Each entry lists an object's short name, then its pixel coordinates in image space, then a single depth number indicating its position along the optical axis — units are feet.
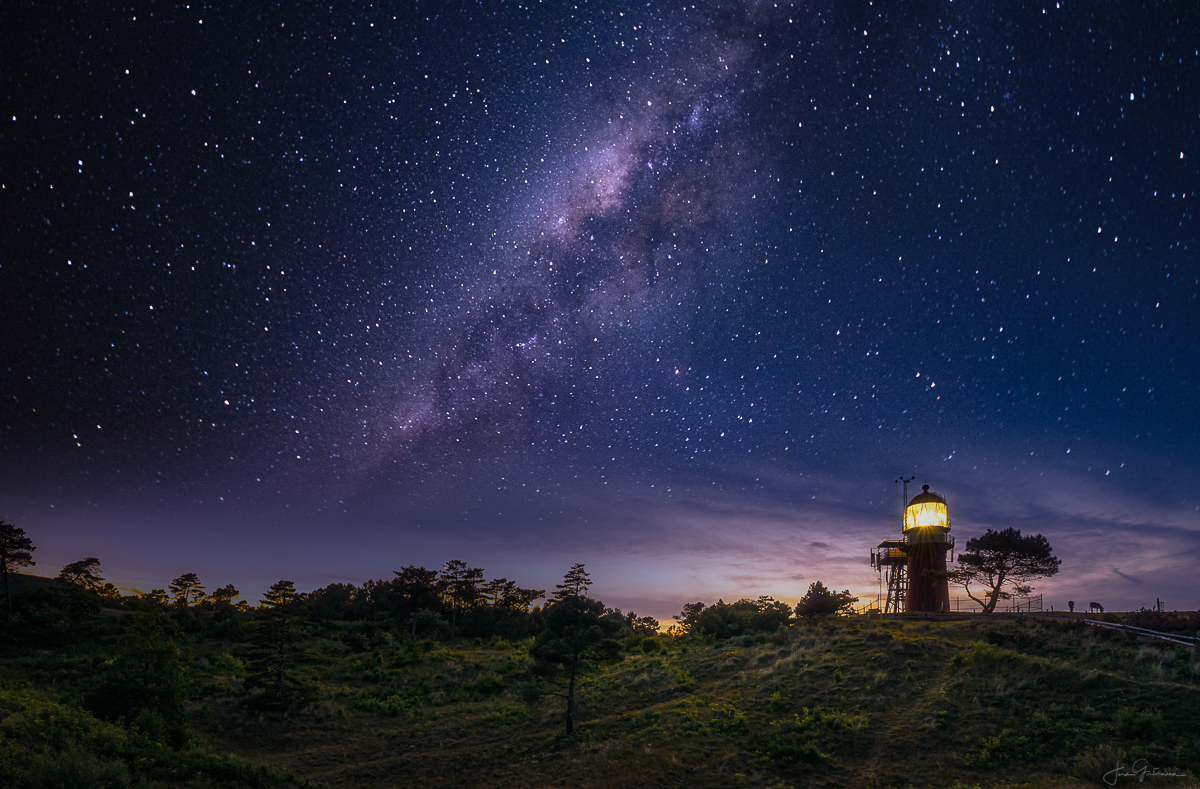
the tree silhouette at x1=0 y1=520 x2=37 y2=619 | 147.43
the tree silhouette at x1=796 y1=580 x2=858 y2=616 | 141.08
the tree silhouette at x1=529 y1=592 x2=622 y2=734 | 82.17
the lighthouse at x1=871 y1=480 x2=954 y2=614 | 126.41
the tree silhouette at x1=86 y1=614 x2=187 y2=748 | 67.05
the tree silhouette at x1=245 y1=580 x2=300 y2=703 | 95.04
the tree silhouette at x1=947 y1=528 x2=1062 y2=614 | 118.52
